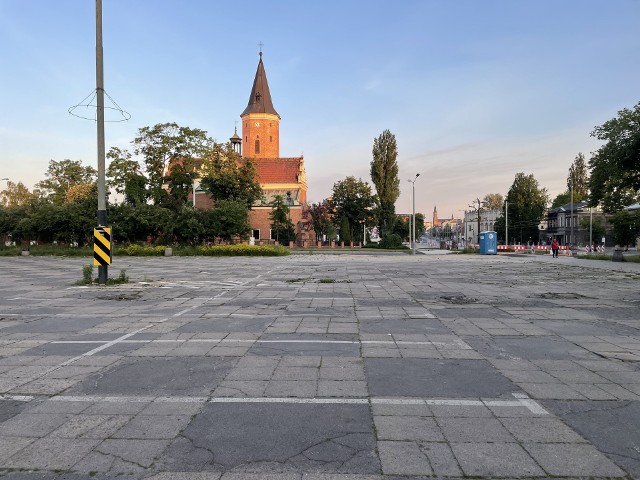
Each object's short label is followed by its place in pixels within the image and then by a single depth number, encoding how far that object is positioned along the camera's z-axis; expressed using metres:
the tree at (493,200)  132.84
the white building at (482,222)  130.84
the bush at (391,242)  67.69
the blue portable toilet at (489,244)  47.69
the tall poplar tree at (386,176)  72.81
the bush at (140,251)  41.84
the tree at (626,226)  47.26
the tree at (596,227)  83.31
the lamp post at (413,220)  51.75
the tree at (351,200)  70.56
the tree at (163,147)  45.84
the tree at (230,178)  52.62
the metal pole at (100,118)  15.63
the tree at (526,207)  86.69
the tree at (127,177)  46.66
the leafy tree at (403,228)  84.31
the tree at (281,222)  64.88
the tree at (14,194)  80.78
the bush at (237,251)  42.69
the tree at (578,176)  91.38
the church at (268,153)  76.88
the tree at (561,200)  104.16
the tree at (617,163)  25.77
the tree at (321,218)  72.69
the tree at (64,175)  73.44
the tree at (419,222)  121.59
